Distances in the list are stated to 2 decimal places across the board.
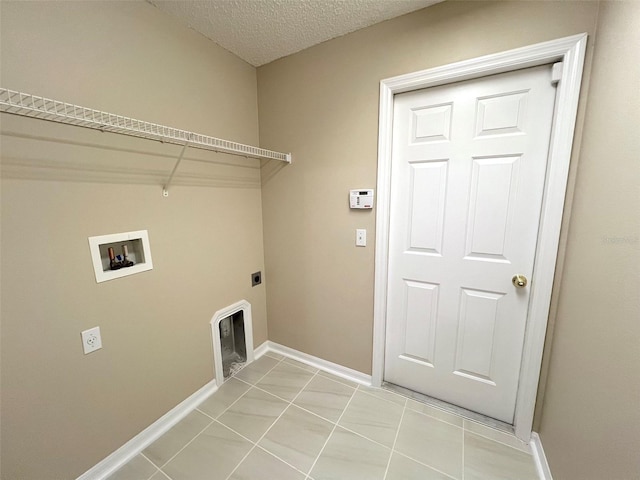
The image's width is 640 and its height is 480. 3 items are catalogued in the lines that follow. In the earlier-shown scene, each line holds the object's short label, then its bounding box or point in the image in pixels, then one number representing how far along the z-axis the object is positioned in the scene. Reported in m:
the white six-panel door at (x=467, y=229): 1.34
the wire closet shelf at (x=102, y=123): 0.95
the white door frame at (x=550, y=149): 1.16
